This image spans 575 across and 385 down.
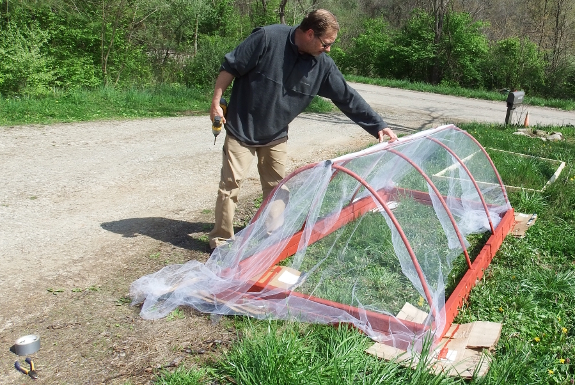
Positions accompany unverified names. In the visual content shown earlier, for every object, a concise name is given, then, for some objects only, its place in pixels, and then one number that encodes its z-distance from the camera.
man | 3.99
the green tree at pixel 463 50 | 25.47
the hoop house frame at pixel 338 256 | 3.46
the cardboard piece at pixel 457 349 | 3.02
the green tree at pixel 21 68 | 12.48
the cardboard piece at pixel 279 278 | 3.65
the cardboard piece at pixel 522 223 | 5.41
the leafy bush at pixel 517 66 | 23.85
